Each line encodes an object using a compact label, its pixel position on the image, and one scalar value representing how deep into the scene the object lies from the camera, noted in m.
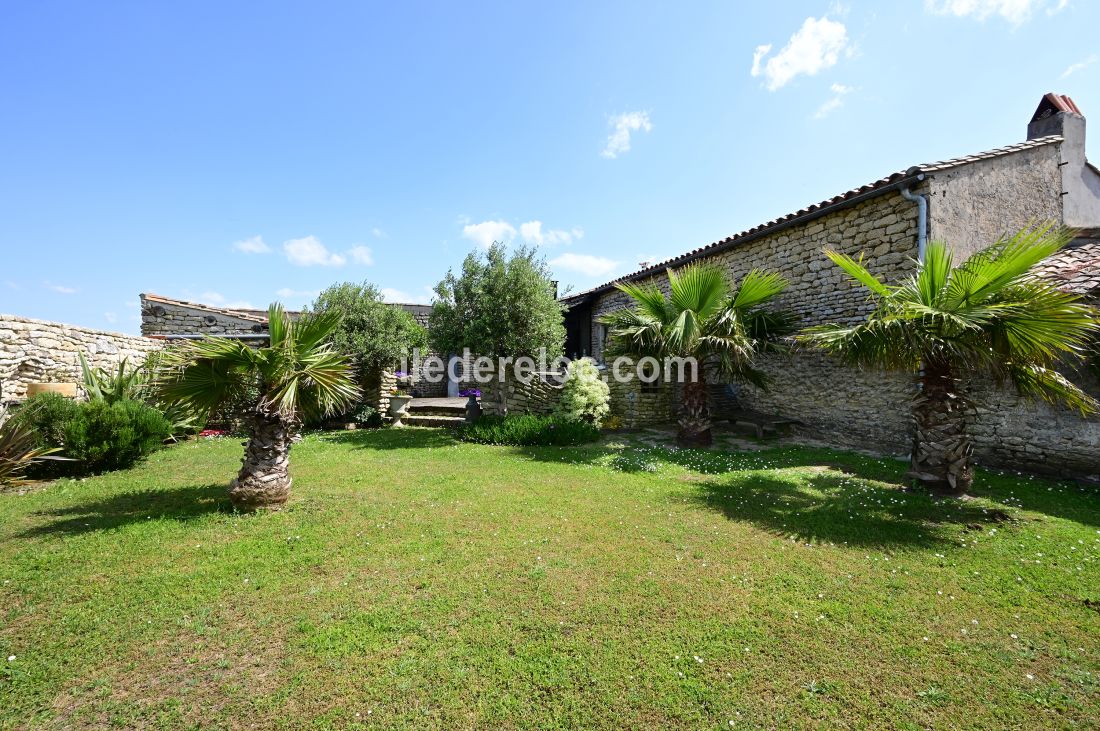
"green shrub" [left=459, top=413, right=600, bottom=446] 9.84
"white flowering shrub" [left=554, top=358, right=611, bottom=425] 10.44
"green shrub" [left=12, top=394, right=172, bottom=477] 6.59
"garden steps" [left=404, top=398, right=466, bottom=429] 13.07
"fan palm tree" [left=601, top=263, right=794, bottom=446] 8.31
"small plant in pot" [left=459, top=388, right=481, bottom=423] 12.44
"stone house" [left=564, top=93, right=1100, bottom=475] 6.72
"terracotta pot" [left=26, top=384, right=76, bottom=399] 7.36
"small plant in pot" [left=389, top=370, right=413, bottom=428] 13.29
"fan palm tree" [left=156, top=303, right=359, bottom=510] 5.00
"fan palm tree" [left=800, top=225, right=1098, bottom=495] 4.85
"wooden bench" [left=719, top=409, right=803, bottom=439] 10.29
